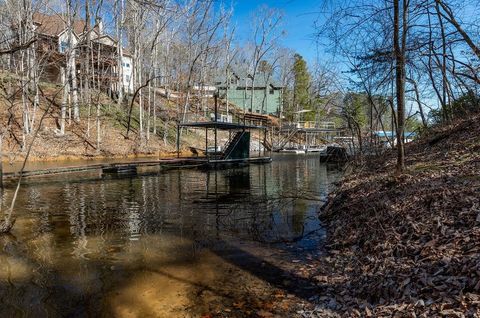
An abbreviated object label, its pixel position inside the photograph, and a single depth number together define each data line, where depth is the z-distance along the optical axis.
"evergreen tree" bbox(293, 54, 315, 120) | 69.56
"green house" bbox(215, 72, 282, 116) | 69.98
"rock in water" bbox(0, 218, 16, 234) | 8.50
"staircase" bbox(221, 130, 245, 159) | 28.11
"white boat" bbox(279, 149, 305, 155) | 49.89
